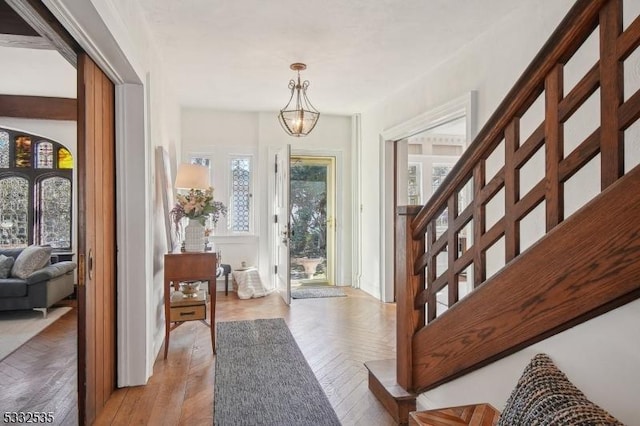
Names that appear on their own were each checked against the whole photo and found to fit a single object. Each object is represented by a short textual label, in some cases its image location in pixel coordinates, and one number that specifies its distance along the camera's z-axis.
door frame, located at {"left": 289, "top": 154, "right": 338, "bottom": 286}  6.19
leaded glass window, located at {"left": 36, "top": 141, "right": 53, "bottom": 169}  5.65
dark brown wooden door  2.15
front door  4.93
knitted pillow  1.03
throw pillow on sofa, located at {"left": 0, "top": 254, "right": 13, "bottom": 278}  4.48
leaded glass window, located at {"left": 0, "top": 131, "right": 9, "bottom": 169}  5.56
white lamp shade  3.70
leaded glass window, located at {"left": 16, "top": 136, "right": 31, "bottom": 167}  5.60
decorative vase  3.45
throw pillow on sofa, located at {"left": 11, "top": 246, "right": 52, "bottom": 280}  4.43
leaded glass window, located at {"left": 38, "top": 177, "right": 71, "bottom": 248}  5.64
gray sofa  4.30
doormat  5.50
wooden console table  3.20
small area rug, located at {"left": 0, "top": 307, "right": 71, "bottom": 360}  3.52
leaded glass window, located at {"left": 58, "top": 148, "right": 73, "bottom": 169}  5.70
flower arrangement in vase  3.44
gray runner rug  2.30
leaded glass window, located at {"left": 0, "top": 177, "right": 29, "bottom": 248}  5.54
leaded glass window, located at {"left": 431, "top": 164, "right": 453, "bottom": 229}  7.39
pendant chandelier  3.88
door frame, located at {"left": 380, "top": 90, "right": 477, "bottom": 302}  5.14
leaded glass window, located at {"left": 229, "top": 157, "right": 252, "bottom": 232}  5.88
